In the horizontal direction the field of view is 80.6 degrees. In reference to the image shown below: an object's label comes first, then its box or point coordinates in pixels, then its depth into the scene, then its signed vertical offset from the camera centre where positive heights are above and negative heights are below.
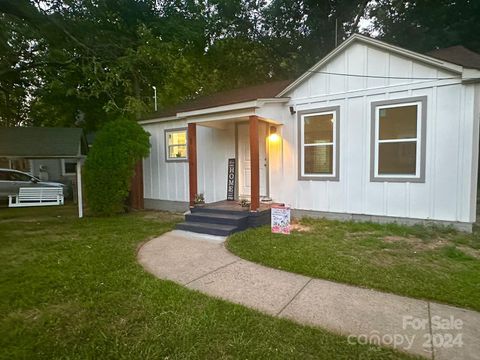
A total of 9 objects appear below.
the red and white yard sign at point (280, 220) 5.57 -1.07
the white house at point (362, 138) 5.47 +0.64
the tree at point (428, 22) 12.23 +6.51
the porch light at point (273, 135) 7.51 +0.83
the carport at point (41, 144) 8.49 +0.81
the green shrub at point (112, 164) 8.07 +0.11
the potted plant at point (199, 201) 7.29 -0.87
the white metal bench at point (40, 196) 9.90 -0.97
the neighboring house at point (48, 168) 15.84 +0.05
